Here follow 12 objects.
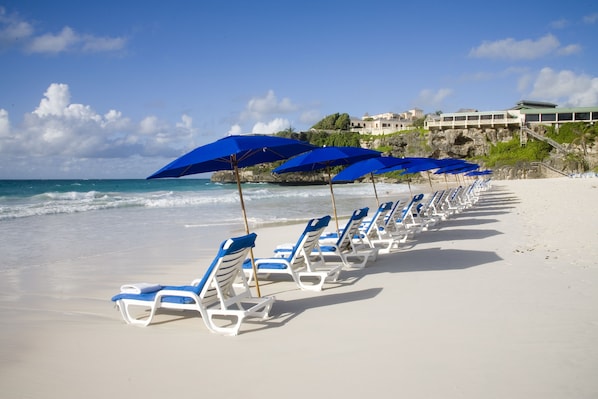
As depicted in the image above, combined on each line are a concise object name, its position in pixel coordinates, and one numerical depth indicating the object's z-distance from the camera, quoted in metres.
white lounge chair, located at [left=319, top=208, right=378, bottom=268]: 7.09
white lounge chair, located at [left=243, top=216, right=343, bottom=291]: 5.95
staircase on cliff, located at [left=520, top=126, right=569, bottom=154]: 62.41
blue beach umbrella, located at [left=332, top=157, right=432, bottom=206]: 9.01
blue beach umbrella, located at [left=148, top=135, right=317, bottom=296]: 4.82
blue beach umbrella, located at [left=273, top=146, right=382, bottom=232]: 6.89
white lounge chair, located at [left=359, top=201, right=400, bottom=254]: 8.11
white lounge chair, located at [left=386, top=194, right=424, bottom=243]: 9.48
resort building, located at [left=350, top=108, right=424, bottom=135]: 99.00
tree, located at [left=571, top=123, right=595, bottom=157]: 58.56
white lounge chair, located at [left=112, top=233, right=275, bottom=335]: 4.36
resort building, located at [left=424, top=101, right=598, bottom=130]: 71.50
